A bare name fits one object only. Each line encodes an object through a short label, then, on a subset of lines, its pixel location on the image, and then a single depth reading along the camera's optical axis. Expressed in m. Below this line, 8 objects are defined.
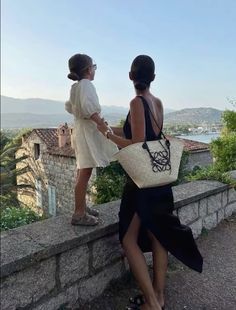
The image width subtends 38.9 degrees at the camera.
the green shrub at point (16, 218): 5.29
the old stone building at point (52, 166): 19.11
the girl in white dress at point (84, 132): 2.22
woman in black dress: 2.22
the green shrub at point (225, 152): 5.91
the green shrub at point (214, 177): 4.50
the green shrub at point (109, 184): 10.80
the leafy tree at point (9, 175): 20.08
